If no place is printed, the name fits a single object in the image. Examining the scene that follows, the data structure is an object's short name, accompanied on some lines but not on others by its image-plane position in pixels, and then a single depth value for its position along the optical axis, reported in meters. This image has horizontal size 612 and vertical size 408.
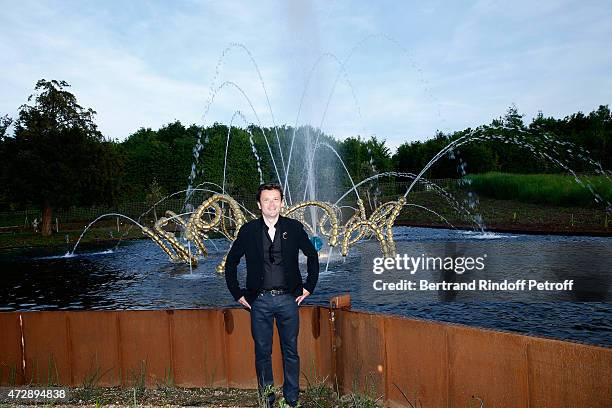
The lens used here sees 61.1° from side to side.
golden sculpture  13.69
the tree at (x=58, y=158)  33.75
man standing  4.89
